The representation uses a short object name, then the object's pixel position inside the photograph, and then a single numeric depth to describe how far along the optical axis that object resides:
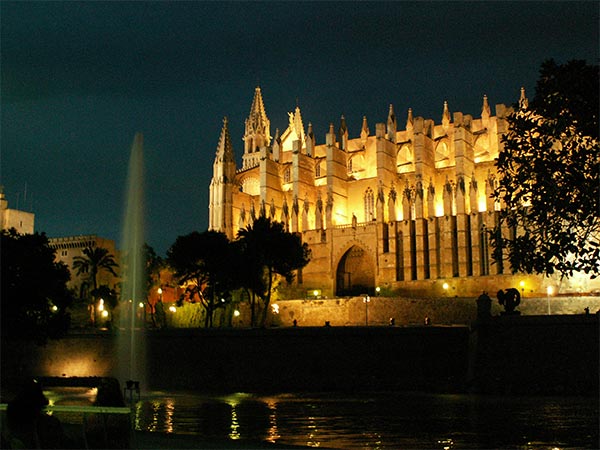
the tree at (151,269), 59.94
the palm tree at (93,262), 58.00
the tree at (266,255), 51.28
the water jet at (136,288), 32.16
